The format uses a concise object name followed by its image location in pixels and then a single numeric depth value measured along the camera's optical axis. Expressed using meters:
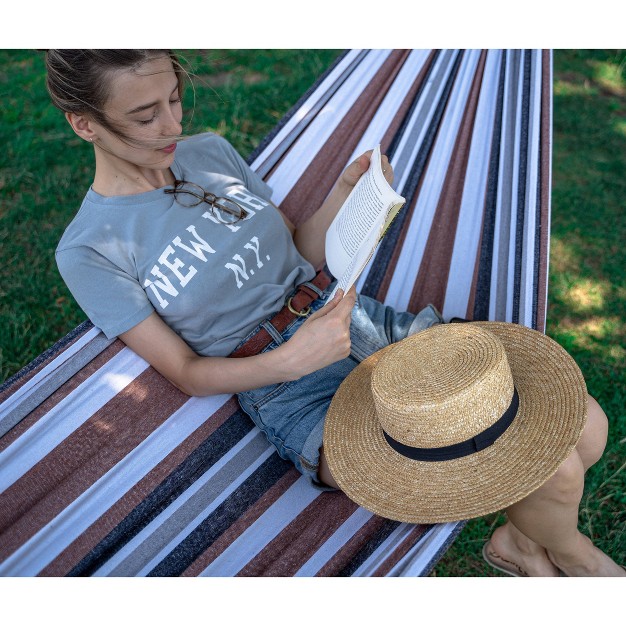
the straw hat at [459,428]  1.27
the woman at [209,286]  1.39
